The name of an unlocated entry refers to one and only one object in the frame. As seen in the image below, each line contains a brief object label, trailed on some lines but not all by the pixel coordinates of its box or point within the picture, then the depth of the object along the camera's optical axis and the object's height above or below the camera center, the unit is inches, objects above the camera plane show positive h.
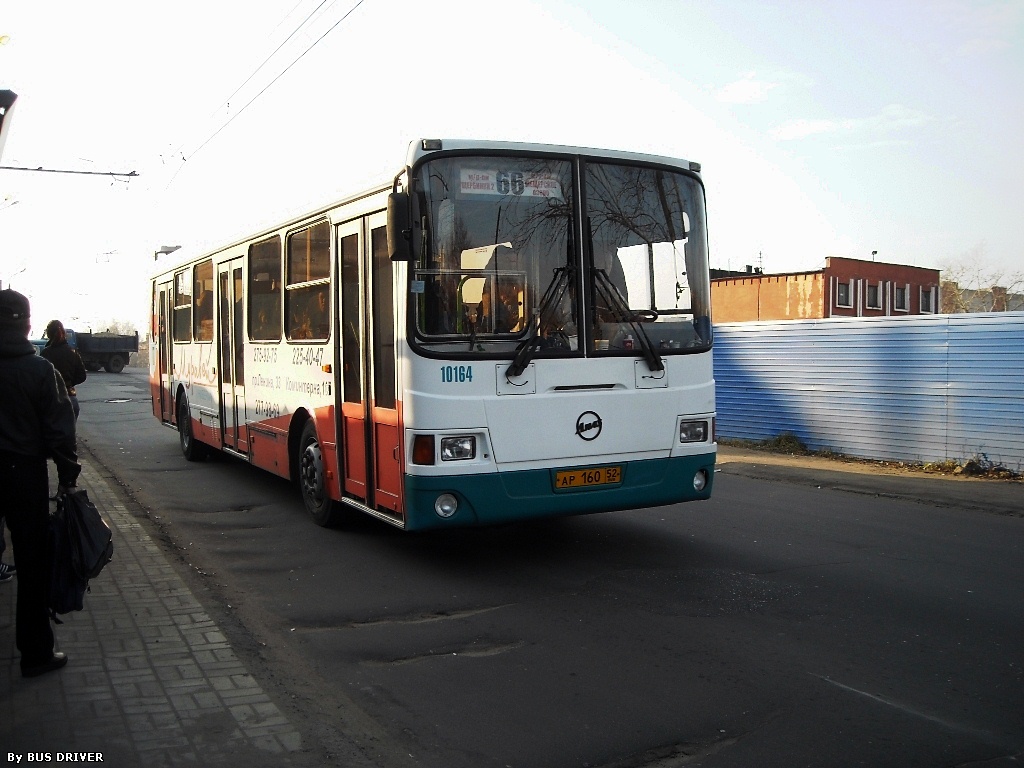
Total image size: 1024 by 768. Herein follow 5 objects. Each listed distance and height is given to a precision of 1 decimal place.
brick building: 2069.4 +106.2
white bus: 274.8 +2.8
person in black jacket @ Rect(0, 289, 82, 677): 193.6 -19.9
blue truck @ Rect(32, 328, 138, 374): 2066.9 +10.2
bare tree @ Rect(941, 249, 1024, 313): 2121.1 +90.1
